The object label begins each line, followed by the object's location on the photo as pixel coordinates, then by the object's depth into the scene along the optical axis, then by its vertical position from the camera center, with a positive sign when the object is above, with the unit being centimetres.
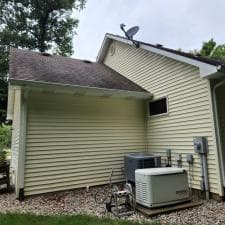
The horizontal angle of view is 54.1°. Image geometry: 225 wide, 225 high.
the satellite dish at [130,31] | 816 +430
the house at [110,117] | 516 +83
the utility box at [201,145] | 504 +1
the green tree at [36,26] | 1800 +1076
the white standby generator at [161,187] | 424 -79
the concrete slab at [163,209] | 404 -117
